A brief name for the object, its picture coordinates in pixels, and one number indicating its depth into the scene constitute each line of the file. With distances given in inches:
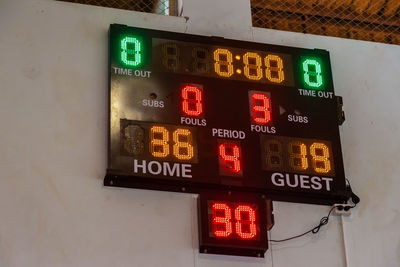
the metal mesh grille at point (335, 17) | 271.1
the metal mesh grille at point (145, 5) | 236.2
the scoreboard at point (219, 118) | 199.3
